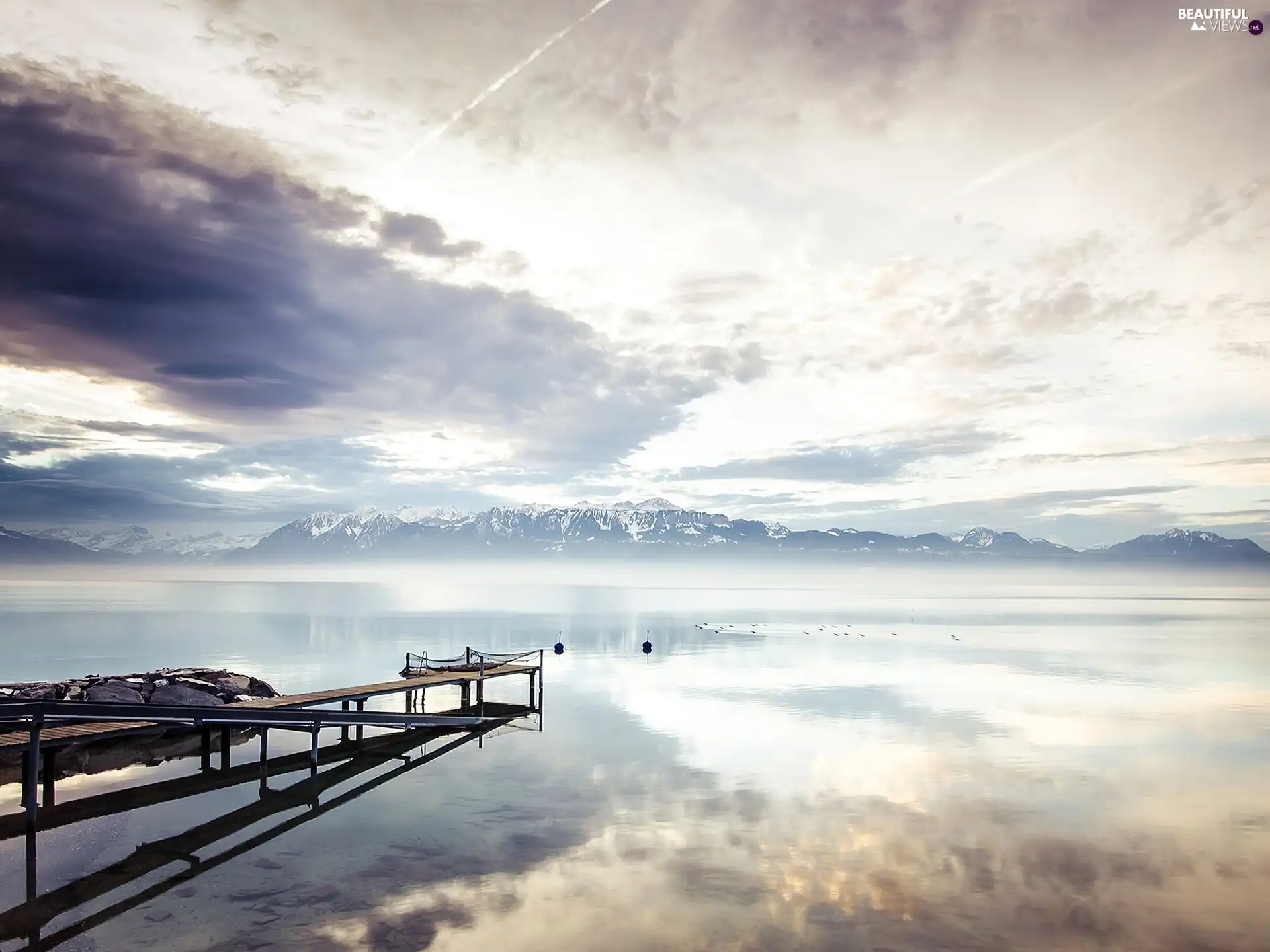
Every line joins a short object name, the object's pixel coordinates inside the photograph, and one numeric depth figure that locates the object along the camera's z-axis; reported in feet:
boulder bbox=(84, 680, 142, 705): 110.93
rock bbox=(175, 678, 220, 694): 123.65
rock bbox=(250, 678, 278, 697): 137.90
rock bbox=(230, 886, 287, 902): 55.42
